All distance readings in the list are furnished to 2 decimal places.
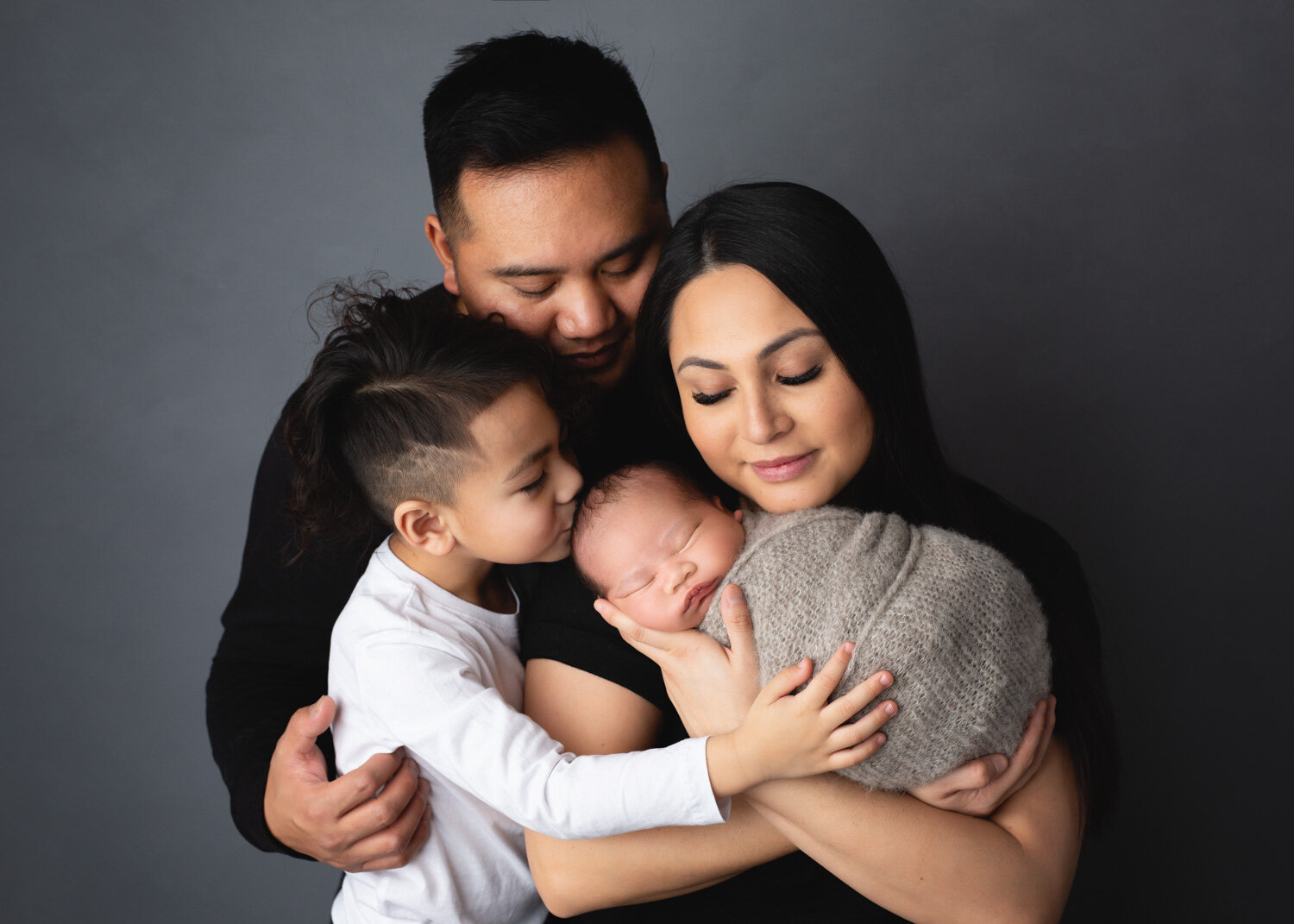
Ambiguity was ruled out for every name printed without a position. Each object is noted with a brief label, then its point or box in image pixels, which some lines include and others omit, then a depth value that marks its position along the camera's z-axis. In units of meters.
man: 1.86
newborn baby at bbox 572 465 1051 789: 1.29
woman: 1.41
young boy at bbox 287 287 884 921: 1.57
